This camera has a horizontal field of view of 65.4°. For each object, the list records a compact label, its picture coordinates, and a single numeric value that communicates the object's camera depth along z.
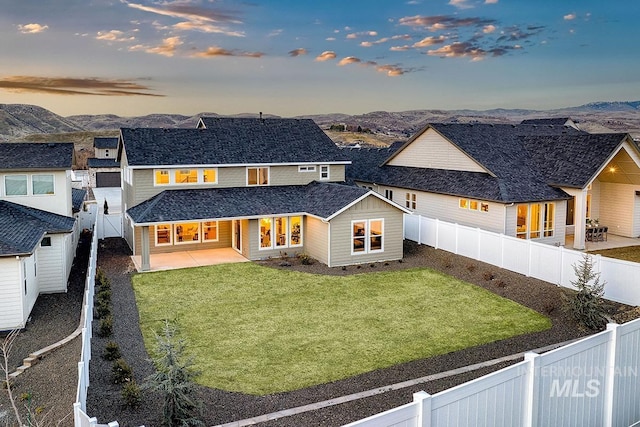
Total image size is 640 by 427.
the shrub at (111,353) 11.82
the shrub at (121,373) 10.50
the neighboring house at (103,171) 61.44
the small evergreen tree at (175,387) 8.29
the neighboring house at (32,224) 15.23
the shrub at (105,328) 13.53
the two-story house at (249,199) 22.47
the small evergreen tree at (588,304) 14.18
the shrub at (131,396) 9.31
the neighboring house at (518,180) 24.03
